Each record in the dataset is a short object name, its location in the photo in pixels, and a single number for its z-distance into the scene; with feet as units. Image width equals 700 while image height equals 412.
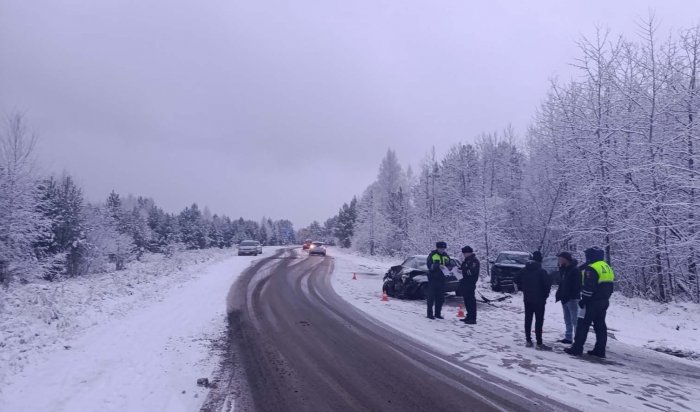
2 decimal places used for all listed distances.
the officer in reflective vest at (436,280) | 36.65
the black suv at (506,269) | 58.08
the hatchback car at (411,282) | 49.14
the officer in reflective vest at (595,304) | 25.21
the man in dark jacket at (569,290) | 28.32
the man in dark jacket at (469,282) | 34.68
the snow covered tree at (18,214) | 70.64
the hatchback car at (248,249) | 138.62
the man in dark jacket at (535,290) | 28.30
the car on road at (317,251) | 152.34
